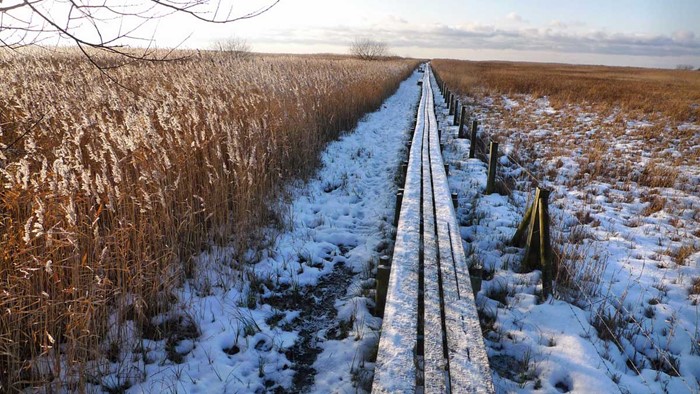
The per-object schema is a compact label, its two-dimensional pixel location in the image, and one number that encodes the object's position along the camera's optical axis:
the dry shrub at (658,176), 8.00
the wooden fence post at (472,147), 9.66
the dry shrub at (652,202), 6.51
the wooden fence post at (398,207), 5.41
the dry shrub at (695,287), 4.08
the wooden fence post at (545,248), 3.88
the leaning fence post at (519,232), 4.84
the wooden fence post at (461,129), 12.14
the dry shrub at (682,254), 4.73
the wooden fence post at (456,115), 14.56
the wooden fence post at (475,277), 3.63
